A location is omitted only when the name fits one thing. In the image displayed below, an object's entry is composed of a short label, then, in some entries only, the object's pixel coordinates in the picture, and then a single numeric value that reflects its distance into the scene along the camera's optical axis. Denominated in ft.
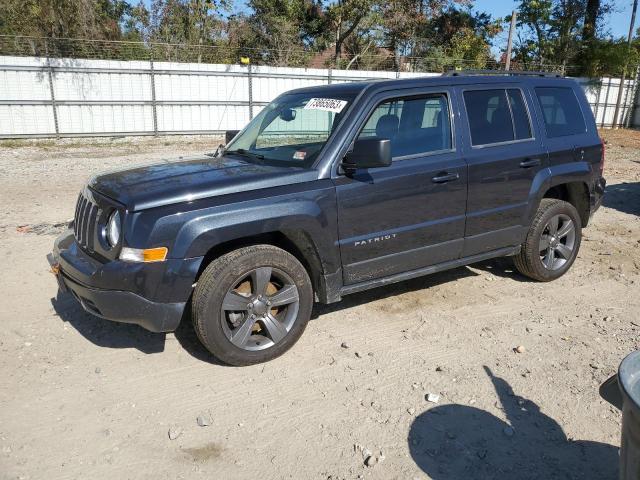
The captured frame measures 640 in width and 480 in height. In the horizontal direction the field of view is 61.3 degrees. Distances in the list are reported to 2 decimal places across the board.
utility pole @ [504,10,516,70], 69.82
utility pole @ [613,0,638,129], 79.66
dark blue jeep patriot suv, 11.16
